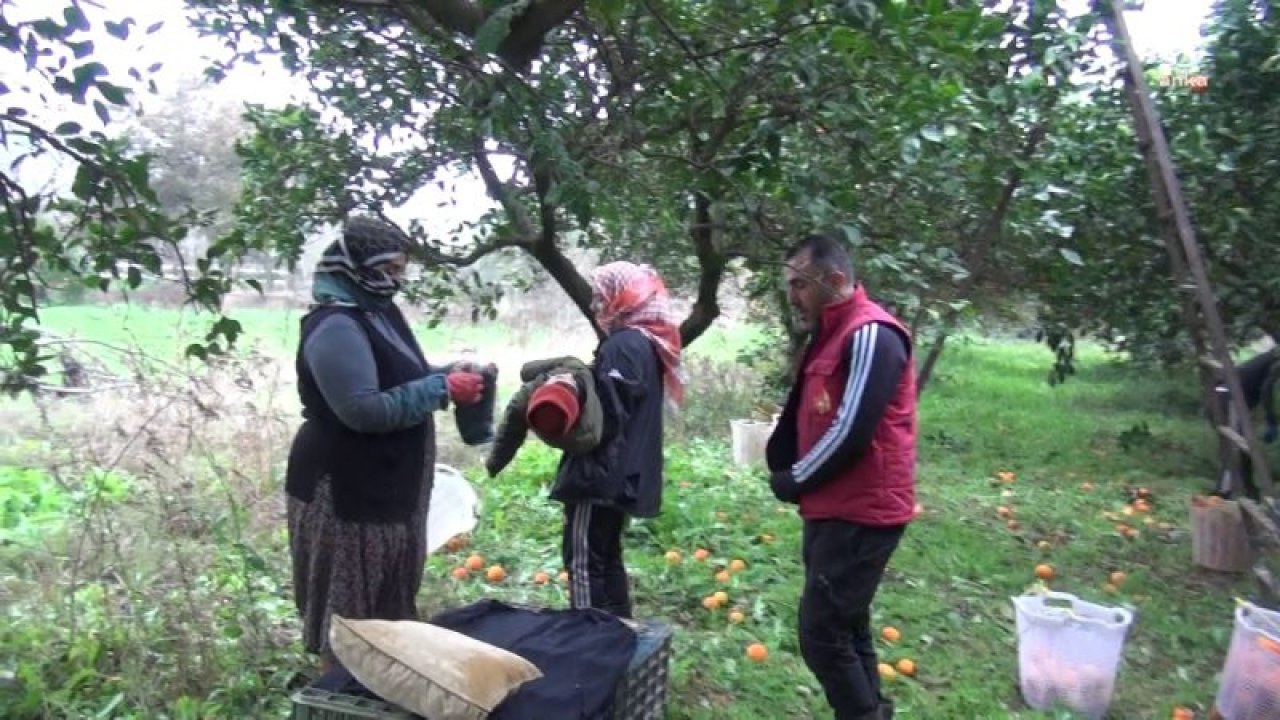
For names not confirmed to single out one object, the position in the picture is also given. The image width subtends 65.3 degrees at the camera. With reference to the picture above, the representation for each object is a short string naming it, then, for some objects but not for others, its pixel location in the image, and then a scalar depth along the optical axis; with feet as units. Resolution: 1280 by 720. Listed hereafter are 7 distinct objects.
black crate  8.29
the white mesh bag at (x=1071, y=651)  12.50
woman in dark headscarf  9.61
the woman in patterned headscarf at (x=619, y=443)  11.68
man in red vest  9.92
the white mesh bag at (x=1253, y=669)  11.06
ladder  12.64
